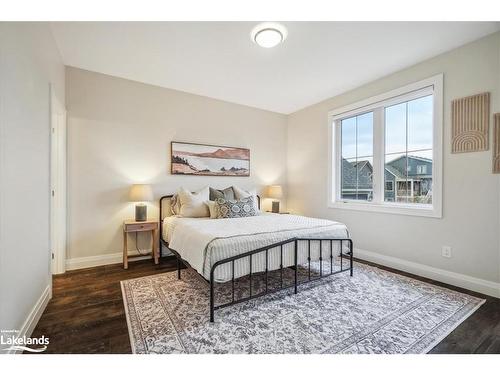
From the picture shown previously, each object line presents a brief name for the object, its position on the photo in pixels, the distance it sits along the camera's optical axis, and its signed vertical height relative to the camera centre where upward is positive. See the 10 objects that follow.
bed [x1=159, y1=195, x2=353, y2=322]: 1.96 -0.58
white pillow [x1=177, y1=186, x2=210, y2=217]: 3.28 -0.28
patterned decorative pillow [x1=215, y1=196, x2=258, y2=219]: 3.17 -0.32
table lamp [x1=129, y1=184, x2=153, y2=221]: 3.14 -0.15
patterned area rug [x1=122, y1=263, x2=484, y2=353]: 1.57 -1.07
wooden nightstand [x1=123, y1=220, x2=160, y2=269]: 3.04 -0.59
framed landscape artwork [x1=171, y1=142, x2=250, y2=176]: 3.73 +0.44
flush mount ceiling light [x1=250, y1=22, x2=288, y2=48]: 2.17 +1.48
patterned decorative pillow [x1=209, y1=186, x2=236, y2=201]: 3.64 -0.14
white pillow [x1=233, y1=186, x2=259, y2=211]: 3.77 -0.14
